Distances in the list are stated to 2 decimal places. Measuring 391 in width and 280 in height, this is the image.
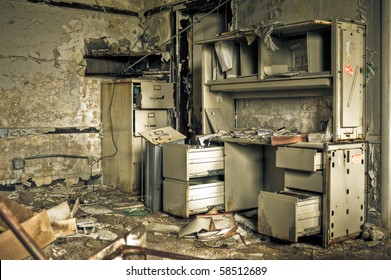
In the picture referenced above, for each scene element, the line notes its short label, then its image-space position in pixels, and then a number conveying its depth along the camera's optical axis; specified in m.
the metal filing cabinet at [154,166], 4.91
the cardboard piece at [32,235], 3.25
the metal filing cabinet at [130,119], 5.91
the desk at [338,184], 3.71
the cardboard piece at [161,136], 4.96
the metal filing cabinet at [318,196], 3.66
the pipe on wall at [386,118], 3.88
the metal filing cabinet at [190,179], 4.51
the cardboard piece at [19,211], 3.65
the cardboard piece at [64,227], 3.92
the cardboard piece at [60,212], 4.13
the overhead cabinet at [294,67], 3.79
